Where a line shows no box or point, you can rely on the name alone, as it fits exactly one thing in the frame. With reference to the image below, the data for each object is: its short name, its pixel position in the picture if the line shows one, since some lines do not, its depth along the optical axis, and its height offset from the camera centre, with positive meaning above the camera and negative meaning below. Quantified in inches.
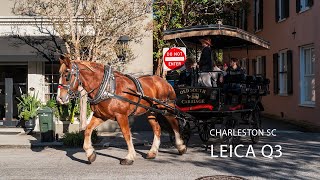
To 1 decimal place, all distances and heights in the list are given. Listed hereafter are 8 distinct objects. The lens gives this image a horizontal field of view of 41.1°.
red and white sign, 516.7 +40.6
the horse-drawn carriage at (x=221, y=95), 370.9 -4.8
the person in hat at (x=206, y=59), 383.6 +28.3
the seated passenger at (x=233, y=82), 383.2 +7.6
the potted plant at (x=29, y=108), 556.7 -23.7
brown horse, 309.9 -2.2
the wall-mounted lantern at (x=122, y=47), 533.6 +56.5
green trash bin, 467.5 -37.3
